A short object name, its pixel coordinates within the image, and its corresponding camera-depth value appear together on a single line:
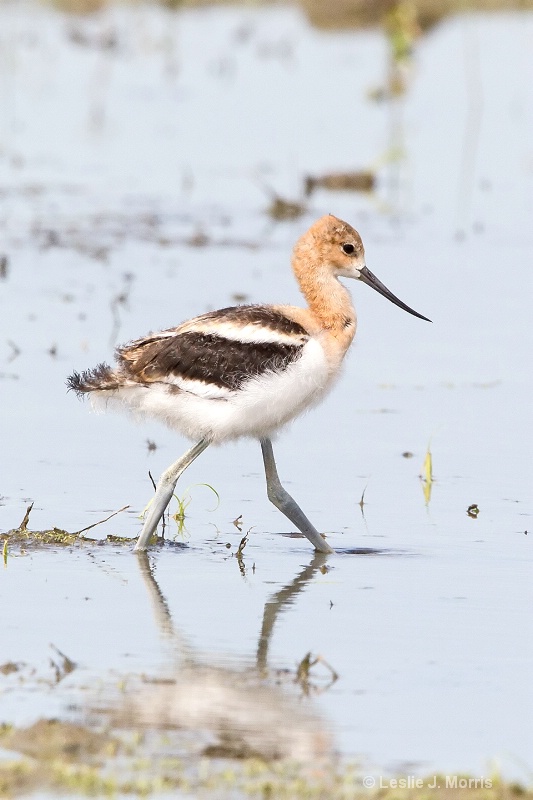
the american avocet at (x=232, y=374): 6.43
